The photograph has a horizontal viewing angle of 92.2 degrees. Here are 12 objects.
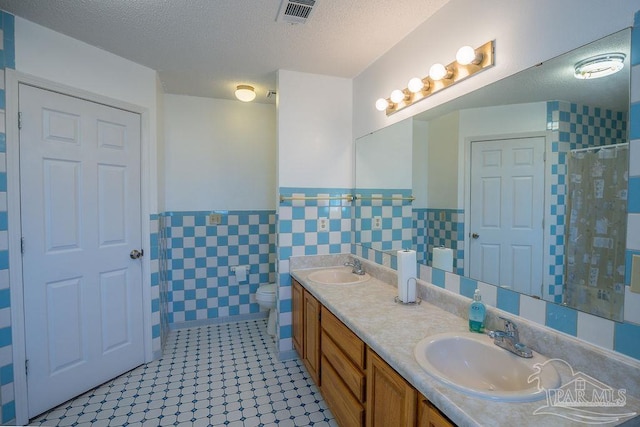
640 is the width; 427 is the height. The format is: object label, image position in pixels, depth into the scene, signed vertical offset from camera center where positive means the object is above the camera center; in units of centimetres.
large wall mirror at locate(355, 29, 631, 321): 96 +8
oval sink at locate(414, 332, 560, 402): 94 -56
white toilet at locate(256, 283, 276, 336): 290 -94
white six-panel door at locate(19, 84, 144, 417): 182 -26
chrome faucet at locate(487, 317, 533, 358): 108 -50
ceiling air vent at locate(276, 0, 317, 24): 159 +104
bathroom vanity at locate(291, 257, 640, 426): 83 -54
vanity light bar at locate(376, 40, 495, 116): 137 +66
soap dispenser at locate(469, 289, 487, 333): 127 -46
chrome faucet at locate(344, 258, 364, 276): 235 -49
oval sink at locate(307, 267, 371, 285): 231 -55
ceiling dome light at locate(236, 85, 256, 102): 270 +98
